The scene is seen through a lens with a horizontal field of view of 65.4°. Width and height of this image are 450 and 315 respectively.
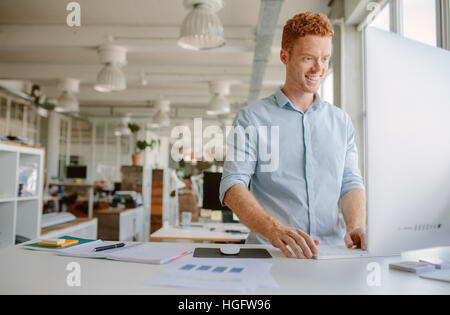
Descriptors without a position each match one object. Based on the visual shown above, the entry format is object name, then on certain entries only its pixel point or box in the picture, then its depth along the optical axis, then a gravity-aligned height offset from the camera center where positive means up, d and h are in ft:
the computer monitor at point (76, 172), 36.55 +0.30
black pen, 3.87 -0.82
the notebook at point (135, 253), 3.43 -0.82
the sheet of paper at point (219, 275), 2.56 -0.79
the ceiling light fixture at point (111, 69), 18.02 +5.73
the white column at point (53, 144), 41.04 +3.63
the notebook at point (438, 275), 2.89 -0.81
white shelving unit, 10.75 -0.78
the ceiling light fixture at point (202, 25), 12.39 +5.44
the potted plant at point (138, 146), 22.81 +2.05
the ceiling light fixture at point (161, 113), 33.55 +6.07
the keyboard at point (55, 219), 13.20 -1.77
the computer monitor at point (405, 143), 2.73 +0.30
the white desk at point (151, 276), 2.47 -0.82
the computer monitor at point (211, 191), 11.41 -0.46
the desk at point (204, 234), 10.19 -1.76
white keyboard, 3.64 -0.79
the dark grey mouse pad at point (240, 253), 3.70 -0.83
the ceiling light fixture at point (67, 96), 25.96 +6.00
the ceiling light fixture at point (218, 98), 26.58 +6.21
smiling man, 4.77 +0.33
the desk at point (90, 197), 28.08 -1.81
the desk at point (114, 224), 18.54 -2.58
